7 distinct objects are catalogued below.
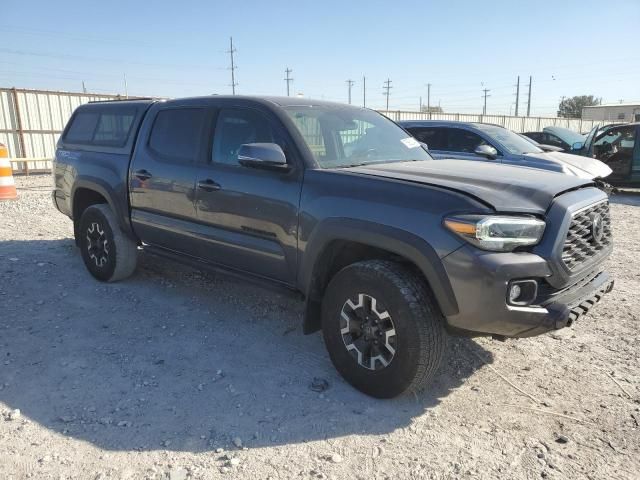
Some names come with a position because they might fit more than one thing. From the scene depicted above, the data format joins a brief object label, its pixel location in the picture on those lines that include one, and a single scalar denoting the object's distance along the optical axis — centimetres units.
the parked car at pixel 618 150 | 1128
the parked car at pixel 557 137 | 1484
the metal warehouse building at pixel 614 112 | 4494
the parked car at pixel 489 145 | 829
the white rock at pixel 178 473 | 246
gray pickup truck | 271
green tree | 7562
